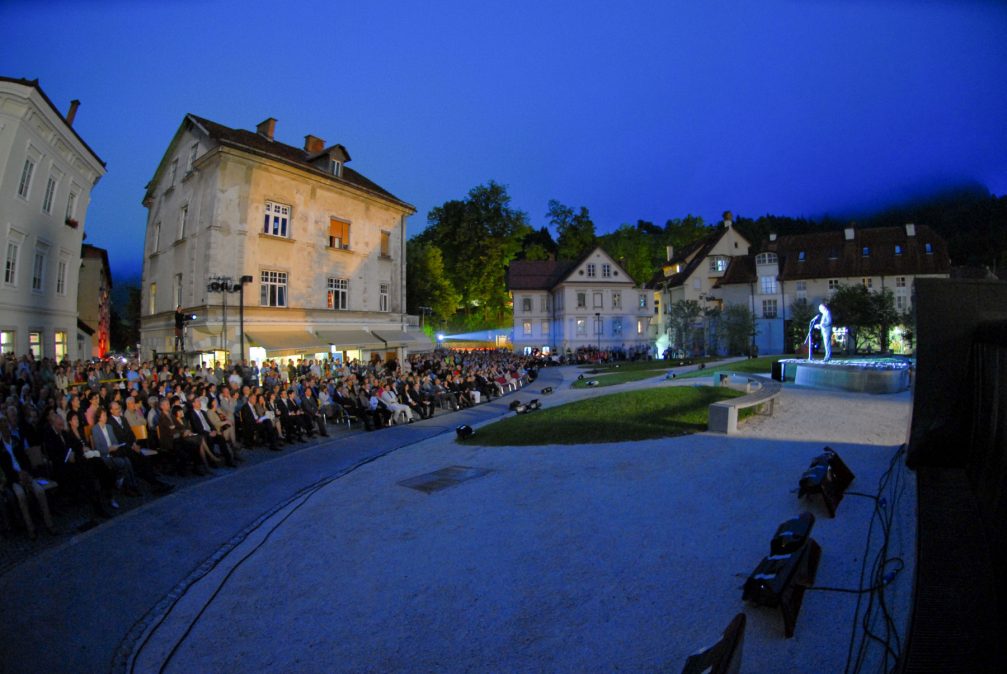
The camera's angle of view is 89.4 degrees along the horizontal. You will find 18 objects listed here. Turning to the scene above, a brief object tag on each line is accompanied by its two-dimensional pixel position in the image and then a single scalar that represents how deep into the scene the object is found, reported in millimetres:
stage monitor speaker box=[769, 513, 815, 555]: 4902
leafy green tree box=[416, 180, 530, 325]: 61688
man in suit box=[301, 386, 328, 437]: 14758
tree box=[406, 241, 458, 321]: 52344
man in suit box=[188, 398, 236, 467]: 10992
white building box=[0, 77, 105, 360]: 18859
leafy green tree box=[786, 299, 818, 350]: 41969
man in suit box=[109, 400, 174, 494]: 9320
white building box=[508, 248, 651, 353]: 52375
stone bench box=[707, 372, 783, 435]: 11062
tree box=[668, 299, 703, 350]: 41906
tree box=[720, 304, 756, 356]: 40500
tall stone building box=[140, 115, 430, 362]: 24641
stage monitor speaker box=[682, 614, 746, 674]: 3115
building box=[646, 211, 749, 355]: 52969
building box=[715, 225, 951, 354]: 44688
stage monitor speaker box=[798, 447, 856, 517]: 6371
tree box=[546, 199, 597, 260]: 73562
